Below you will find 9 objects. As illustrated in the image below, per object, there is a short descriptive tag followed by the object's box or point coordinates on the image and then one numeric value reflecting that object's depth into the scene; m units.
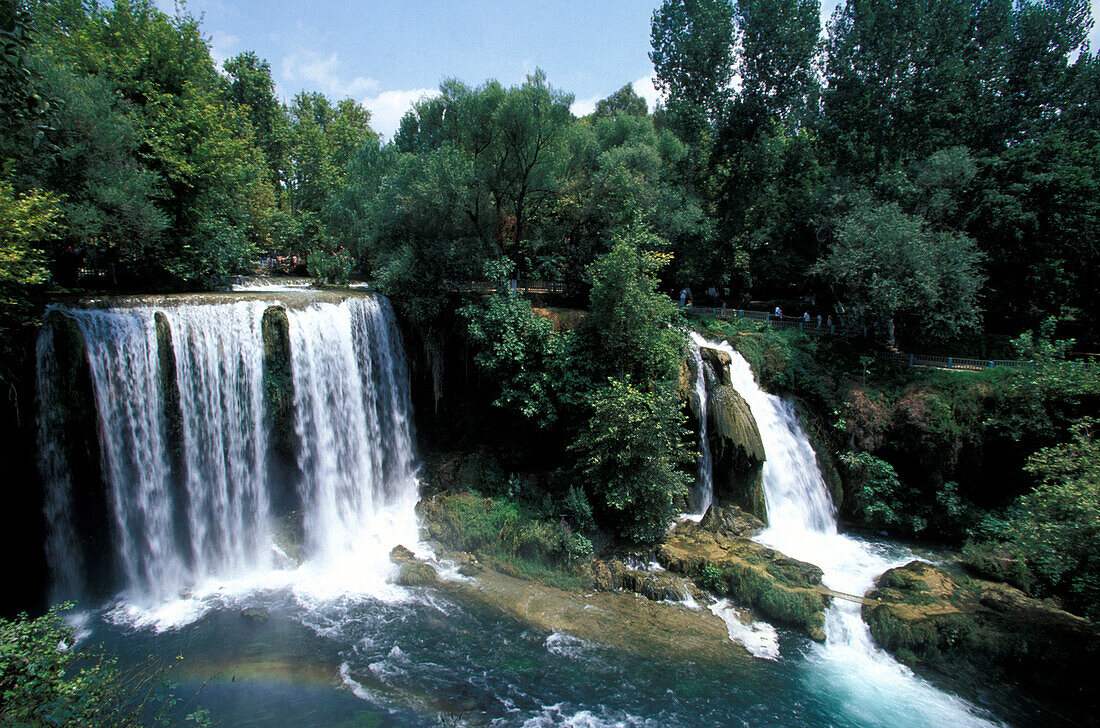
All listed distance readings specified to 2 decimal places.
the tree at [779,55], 25.81
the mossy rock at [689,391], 18.03
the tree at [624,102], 45.07
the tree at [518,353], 17.55
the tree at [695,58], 26.70
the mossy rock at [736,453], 17.59
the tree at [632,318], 16.80
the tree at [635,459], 15.58
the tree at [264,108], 35.41
